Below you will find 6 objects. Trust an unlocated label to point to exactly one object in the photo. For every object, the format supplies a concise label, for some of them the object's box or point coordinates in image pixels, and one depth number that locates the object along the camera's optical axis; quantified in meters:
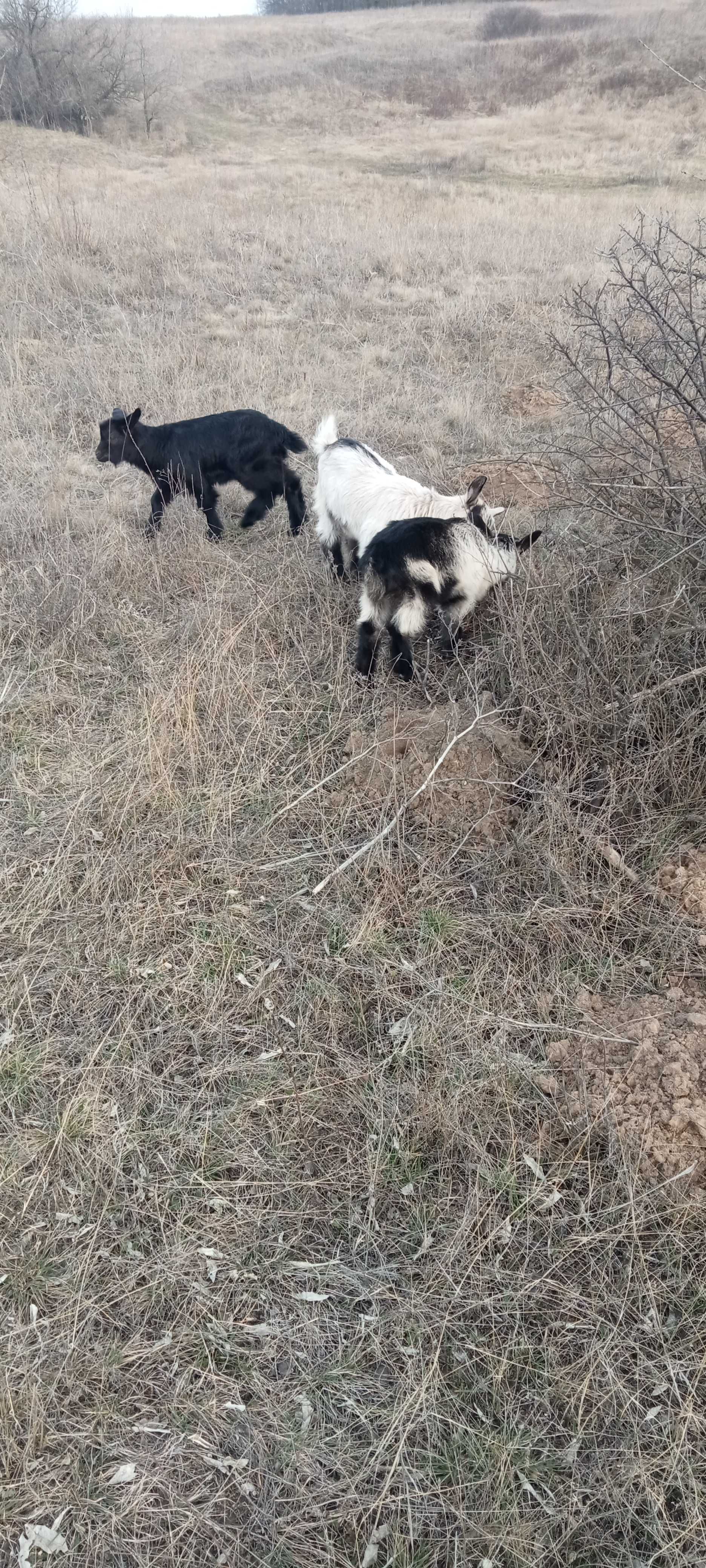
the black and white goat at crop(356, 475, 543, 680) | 4.05
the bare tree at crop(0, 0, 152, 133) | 21.58
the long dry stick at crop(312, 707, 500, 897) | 3.40
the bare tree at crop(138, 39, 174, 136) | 24.12
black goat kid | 5.71
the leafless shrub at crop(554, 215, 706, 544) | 3.33
